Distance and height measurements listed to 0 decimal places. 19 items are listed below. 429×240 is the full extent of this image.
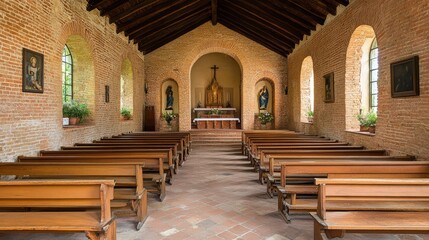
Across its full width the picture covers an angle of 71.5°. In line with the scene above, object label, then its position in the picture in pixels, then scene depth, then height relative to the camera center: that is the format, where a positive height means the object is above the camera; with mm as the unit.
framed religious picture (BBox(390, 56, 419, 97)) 5543 +882
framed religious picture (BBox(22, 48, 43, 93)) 5906 +1128
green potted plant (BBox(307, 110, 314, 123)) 13222 +315
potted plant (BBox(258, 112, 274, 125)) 16606 +292
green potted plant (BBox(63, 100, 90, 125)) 8844 +430
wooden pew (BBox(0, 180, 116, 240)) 2756 -713
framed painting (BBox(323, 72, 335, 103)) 9852 +1198
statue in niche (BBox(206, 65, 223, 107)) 19031 +1850
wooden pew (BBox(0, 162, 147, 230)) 3998 -653
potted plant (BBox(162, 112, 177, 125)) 16688 +434
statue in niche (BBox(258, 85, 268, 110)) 17141 +1454
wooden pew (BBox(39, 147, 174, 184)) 5962 -576
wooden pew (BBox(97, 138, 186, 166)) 8544 -486
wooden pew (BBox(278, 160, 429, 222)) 4059 -671
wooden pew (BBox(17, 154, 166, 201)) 5207 -626
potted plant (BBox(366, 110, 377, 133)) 7716 +27
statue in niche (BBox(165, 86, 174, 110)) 17141 +1622
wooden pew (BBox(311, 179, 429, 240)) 2768 -726
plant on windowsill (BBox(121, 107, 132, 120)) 13867 +544
